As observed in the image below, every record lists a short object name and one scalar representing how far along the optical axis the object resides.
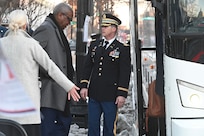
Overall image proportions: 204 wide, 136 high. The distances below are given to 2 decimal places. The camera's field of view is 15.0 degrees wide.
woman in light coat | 7.42
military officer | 8.96
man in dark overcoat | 9.06
